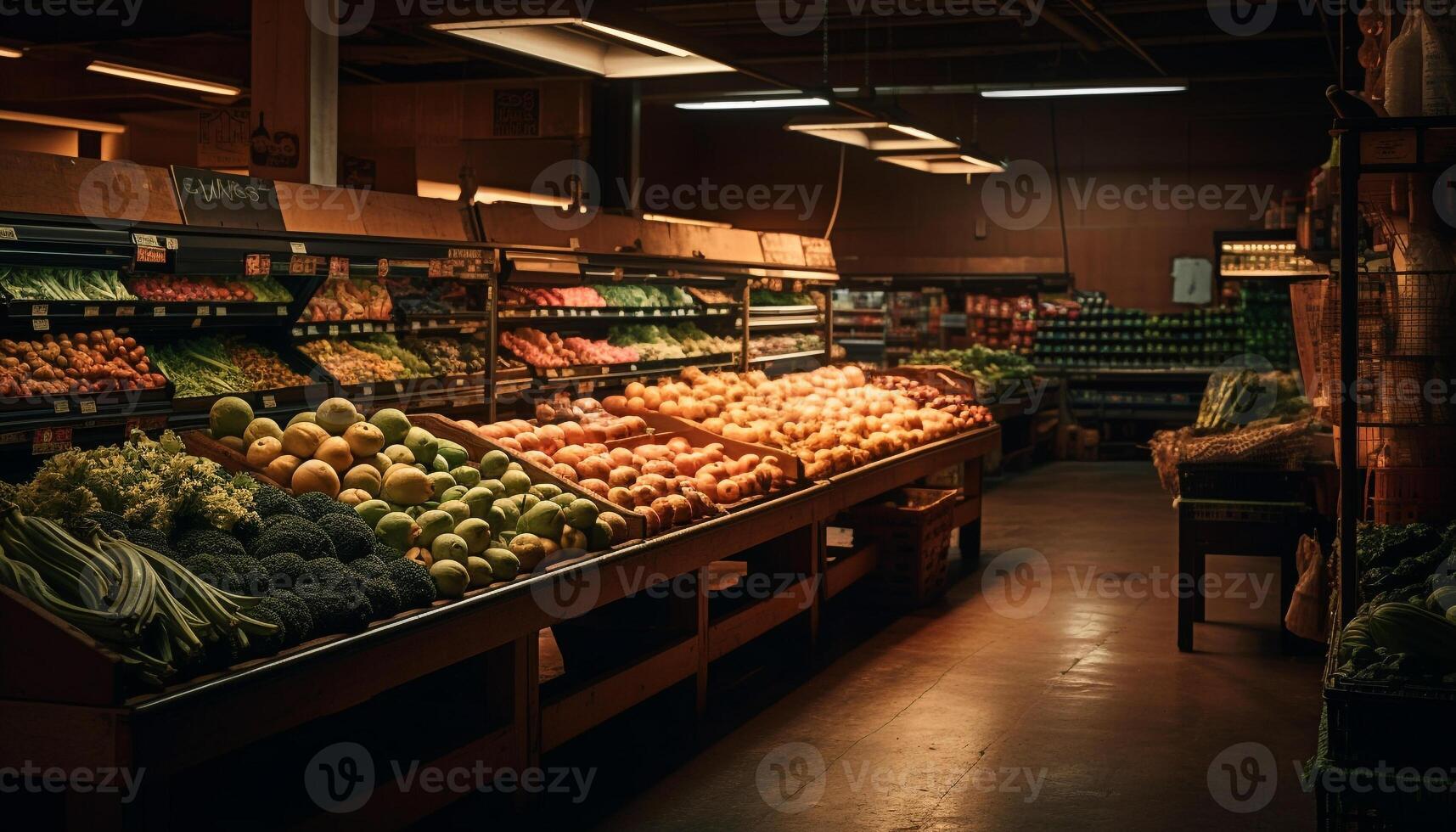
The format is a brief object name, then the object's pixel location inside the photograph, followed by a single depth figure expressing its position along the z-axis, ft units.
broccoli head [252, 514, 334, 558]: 11.56
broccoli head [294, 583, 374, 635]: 10.80
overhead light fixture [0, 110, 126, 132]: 38.17
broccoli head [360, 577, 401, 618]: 11.48
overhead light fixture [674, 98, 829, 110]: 25.93
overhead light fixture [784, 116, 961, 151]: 24.31
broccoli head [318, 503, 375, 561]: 12.29
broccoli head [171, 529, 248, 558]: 10.97
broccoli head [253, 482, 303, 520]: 12.37
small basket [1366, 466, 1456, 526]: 15.11
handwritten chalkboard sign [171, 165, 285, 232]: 16.21
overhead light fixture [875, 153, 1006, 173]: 30.89
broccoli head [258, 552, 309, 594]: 11.03
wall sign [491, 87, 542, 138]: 32.89
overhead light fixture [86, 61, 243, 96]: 28.55
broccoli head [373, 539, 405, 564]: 12.56
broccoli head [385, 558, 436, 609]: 11.88
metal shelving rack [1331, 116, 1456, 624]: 13.11
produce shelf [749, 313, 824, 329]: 33.67
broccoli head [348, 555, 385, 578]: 11.82
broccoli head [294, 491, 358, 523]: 12.66
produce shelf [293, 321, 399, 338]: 19.90
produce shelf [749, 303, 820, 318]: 34.22
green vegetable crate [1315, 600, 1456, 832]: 9.75
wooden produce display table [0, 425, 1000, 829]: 8.87
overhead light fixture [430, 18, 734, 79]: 14.19
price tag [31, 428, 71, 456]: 14.83
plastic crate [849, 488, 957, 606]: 24.47
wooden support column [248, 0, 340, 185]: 20.48
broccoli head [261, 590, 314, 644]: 10.42
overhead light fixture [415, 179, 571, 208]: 35.94
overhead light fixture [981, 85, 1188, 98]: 32.27
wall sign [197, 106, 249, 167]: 26.50
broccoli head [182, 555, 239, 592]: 10.56
